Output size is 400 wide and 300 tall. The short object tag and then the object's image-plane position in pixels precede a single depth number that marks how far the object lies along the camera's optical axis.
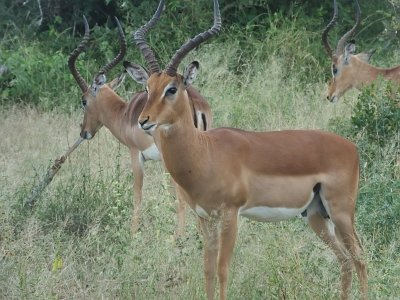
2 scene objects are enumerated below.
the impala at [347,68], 22.26
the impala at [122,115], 14.89
